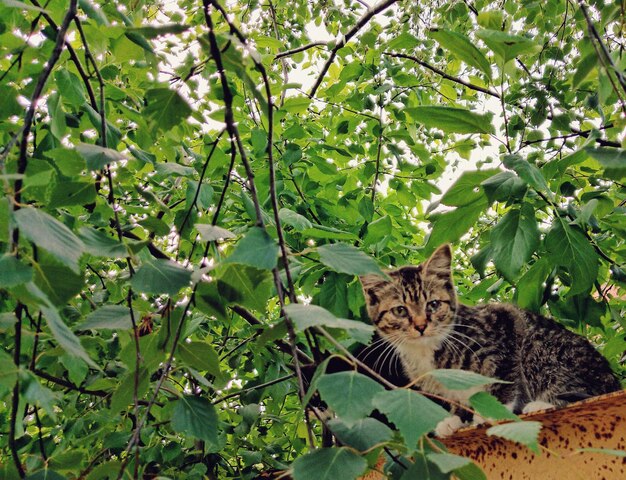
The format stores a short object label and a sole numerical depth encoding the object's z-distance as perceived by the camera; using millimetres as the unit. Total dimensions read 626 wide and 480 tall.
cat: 671
